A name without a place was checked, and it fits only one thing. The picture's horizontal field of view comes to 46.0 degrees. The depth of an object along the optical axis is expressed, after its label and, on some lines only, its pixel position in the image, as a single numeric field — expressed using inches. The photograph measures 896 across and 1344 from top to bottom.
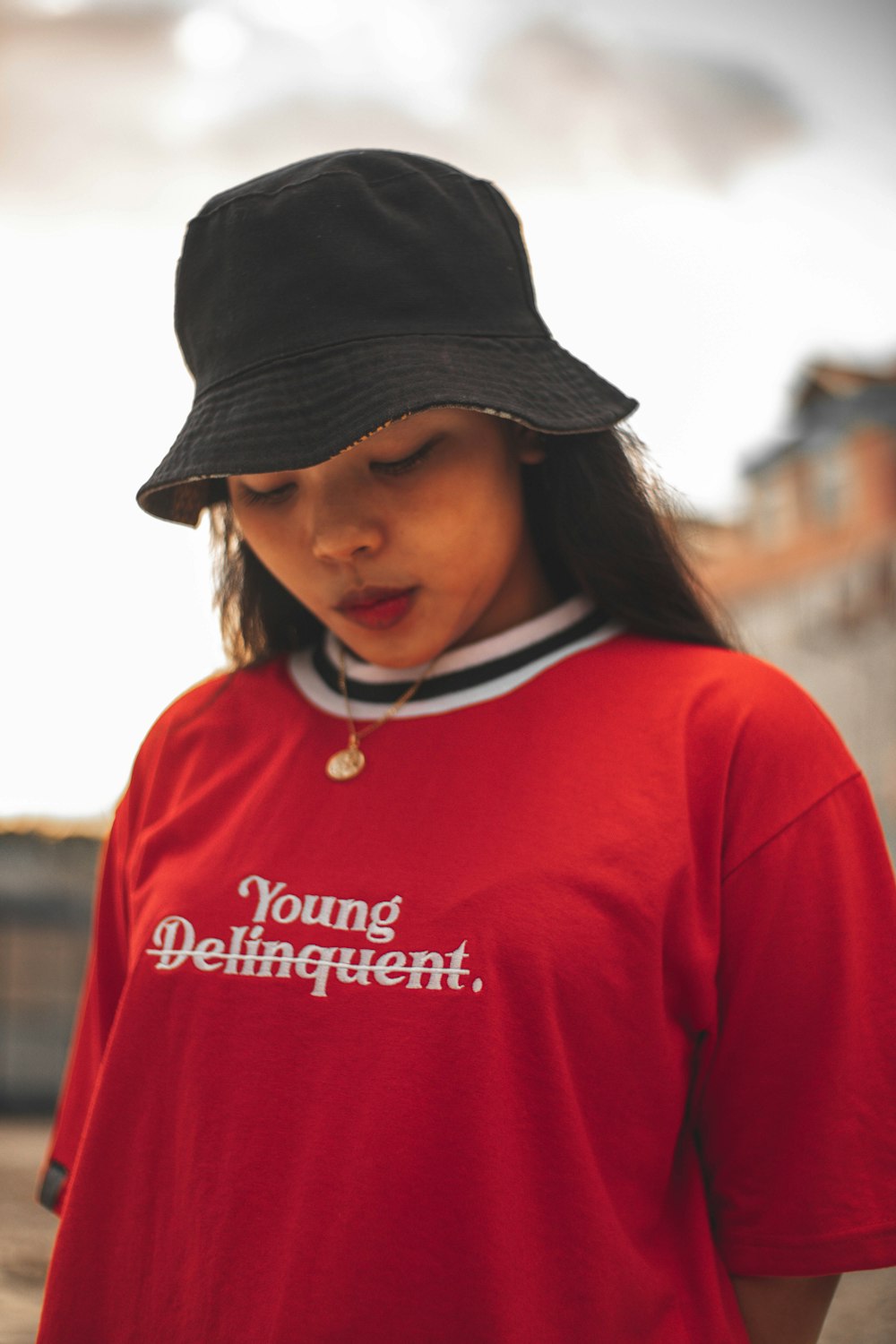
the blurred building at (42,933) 179.3
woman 33.6
